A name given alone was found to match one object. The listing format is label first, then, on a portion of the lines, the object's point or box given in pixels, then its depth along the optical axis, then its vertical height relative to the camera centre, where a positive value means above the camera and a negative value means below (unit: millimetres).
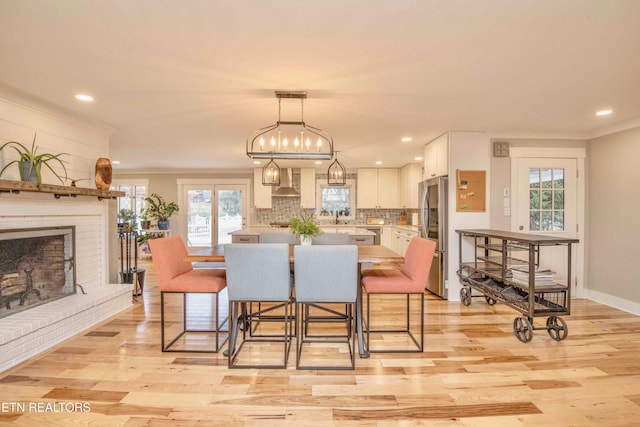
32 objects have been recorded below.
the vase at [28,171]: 2719 +364
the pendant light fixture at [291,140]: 2719 +1018
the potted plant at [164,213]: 7047 -9
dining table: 2545 -376
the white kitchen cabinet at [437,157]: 4199 +786
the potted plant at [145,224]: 7073 -256
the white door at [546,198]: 4223 +196
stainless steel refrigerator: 4180 -151
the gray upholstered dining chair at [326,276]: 2326 -475
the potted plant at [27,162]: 2701 +434
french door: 7582 +38
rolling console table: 2828 -711
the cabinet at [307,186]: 7078 +595
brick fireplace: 2609 -617
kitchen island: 4914 -379
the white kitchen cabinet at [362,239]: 4906 -416
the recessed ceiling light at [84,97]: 2777 +1032
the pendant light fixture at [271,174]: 3784 +463
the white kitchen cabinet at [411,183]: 6457 +608
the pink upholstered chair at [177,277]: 2570 -548
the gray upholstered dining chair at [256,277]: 2342 -487
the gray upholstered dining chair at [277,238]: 3525 -284
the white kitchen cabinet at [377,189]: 7102 +529
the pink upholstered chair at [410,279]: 2553 -556
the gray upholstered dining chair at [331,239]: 3436 -290
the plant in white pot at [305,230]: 2885 -159
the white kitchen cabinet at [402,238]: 5773 -492
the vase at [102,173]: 3537 +443
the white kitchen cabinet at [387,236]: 6793 -515
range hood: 6816 +555
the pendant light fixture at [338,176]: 4543 +529
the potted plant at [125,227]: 4418 -203
